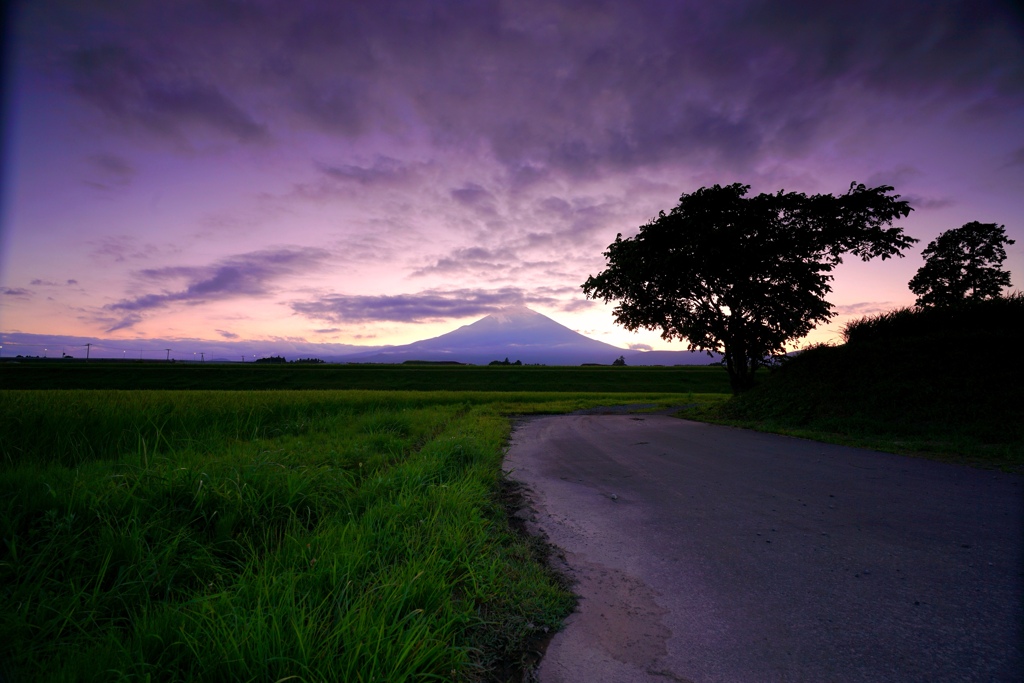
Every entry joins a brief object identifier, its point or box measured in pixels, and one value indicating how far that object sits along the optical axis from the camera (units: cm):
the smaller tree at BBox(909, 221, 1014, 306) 2322
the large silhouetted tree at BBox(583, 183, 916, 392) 1377
